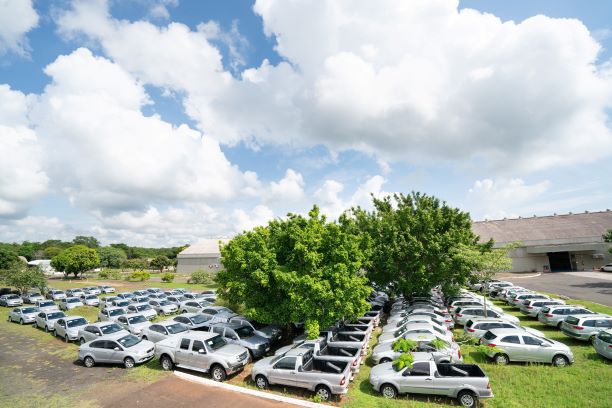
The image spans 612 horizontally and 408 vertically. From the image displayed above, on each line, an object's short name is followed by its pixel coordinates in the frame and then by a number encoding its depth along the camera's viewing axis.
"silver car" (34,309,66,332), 23.47
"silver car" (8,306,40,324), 26.86
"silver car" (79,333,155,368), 15.55
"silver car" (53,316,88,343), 20.31
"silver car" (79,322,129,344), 18.67
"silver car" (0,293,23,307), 36.00
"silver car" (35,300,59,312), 28.30
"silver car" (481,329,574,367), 13.76
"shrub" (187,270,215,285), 56.44
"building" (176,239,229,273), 70.25
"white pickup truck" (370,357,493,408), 10.87
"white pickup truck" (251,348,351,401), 11.77
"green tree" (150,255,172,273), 87.45
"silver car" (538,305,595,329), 19.20
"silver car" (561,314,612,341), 16.08
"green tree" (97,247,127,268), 91.25
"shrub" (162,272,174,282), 60.12
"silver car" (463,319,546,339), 16.50
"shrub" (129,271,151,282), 64.69
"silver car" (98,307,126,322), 24.65
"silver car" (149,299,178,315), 28.96
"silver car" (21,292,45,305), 37.54
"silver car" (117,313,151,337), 20.92
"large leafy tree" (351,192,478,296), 23.06
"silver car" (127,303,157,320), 26.45
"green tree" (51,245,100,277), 67.69
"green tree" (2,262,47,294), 39.91
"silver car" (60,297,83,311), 32.31
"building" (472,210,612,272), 52.03
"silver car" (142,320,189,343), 18.56
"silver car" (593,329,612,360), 13.61
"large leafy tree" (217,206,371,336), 16.25
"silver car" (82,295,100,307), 35.19
